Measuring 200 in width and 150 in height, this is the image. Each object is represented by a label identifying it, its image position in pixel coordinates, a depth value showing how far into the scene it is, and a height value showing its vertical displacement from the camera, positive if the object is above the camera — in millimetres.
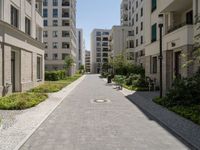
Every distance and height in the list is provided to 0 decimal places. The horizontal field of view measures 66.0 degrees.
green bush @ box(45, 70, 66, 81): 22896 -383
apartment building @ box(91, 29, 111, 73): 73266 +12347
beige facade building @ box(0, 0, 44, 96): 9350 +2066
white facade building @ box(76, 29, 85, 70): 75314 +13984
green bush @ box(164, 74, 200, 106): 6901 -869
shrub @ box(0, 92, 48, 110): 6968 -1373
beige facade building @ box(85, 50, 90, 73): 93714 +5114
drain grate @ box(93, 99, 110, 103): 8847 -1585
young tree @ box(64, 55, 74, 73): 32469 +2411
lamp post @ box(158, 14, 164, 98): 11730 +4277
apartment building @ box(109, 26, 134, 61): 40749 +10000
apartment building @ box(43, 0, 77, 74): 37590 +10187
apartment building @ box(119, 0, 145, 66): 31065 +8645
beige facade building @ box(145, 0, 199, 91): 8819 +2449
